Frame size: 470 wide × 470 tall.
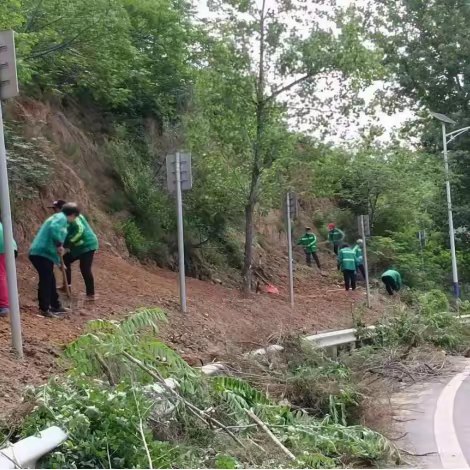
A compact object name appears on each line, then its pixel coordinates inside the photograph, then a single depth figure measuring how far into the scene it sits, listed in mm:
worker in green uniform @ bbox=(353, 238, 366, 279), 22788
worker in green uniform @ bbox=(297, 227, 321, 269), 25391
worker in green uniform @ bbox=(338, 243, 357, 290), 20625
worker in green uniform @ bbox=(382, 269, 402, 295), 21656
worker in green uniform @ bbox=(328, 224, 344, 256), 26969
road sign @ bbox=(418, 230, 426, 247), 27202
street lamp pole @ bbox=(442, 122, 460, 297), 28470
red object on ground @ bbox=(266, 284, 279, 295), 18244
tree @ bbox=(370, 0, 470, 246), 33469
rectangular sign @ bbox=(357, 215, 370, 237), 17394
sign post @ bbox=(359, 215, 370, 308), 17308
